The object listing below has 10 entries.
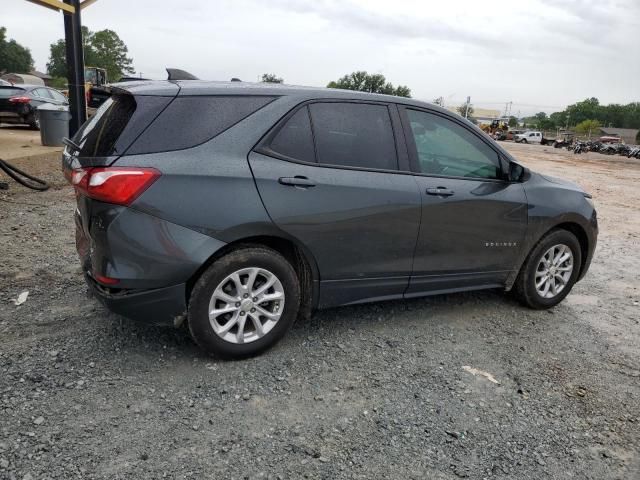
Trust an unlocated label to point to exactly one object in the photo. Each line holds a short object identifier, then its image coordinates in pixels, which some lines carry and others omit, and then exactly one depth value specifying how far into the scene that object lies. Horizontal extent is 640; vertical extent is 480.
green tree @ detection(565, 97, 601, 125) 141.50
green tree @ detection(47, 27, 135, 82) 94.75
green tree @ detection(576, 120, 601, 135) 111.62
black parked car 17.28
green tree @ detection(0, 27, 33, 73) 96.94
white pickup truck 62.31
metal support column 10.30
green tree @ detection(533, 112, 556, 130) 129.91
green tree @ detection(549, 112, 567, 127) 140.81
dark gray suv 3.06
